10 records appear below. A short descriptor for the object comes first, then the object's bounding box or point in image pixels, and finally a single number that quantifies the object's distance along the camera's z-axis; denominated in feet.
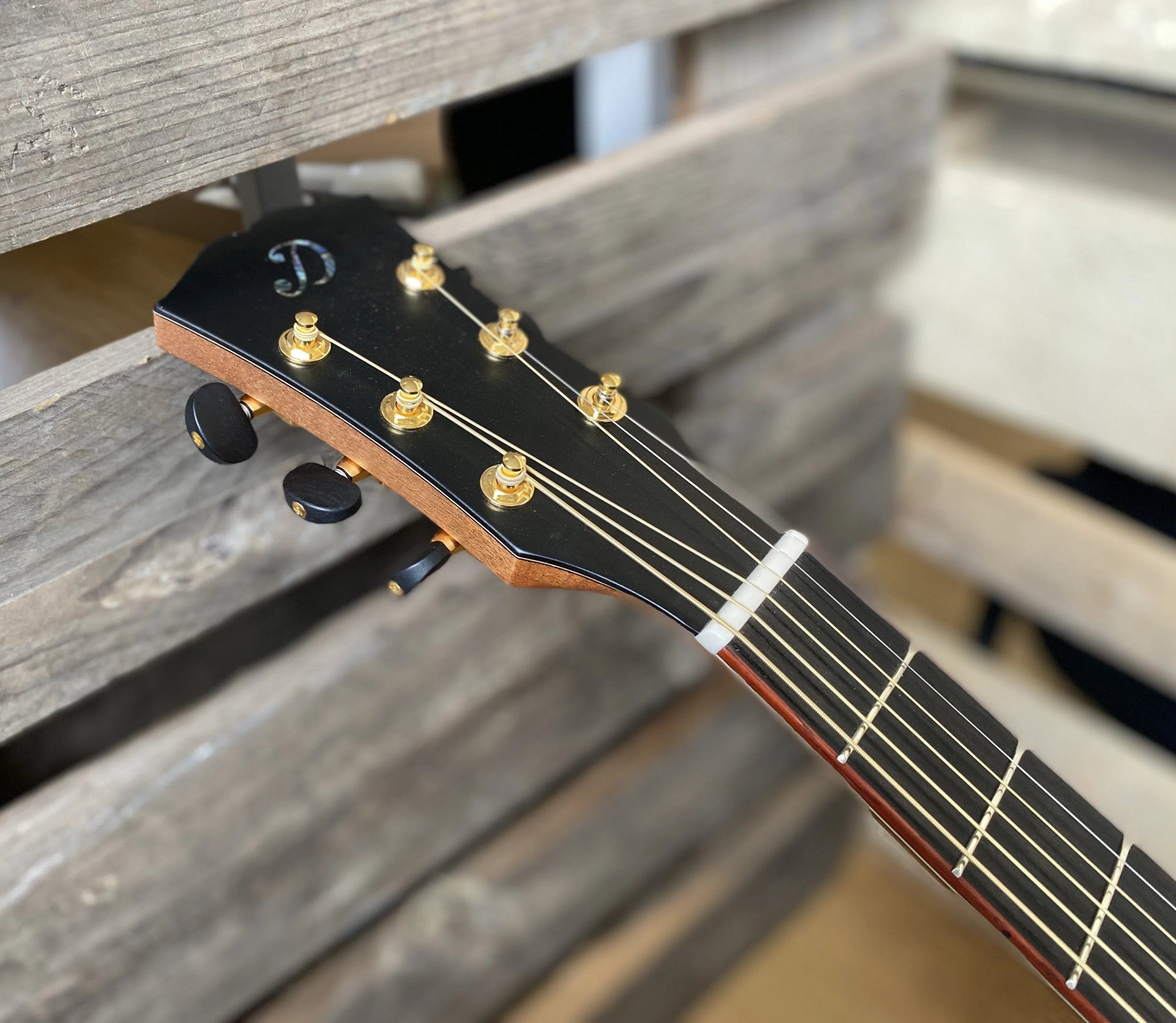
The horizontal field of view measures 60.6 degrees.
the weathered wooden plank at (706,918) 3.54
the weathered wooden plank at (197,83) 1.50
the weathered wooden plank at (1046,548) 3.36
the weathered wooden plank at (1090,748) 3.47
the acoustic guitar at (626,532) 1.53
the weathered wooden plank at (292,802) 2.11
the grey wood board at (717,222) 2.36
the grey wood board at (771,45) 2.76
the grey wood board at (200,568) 1.83
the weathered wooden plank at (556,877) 2.86
